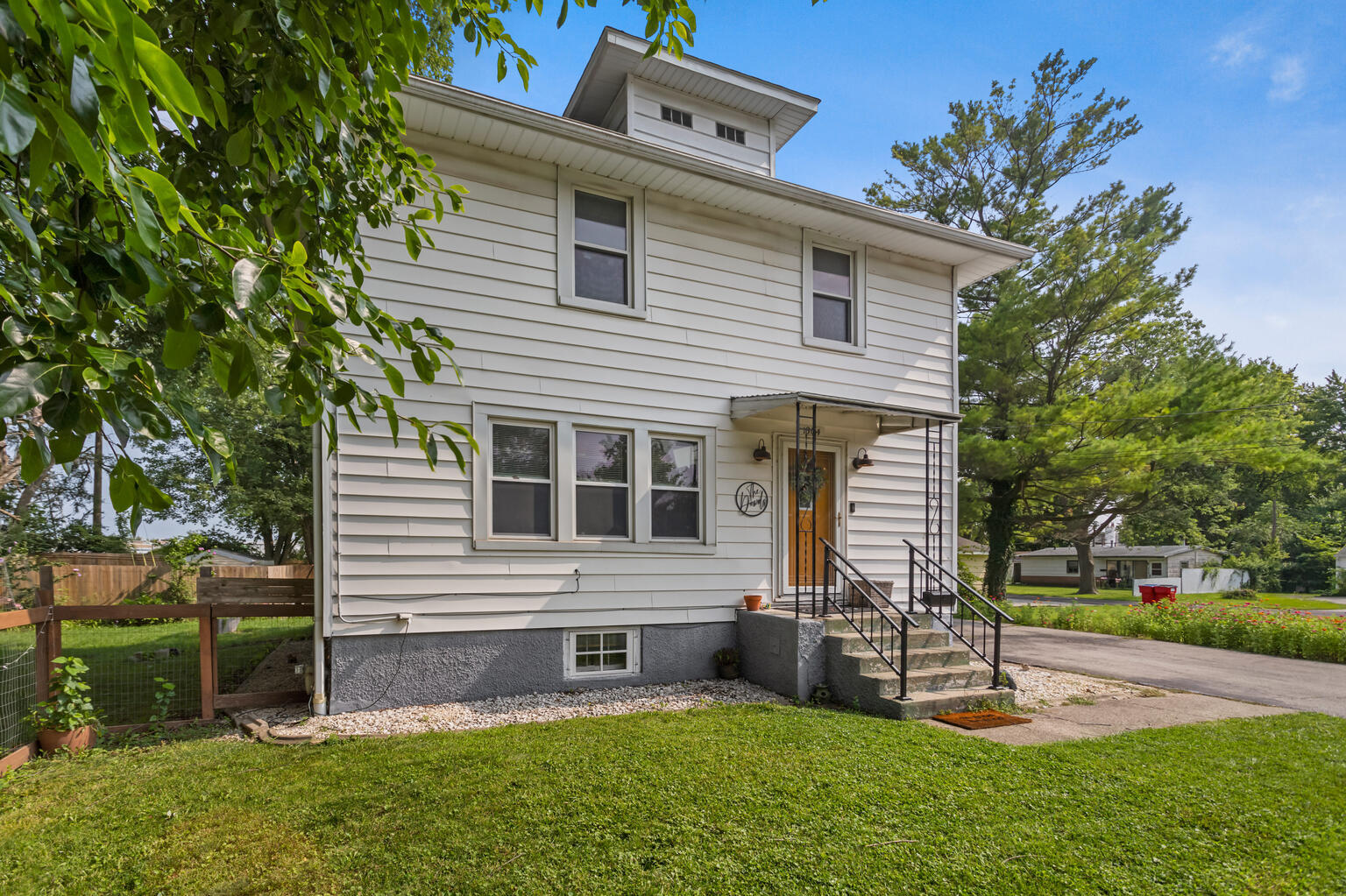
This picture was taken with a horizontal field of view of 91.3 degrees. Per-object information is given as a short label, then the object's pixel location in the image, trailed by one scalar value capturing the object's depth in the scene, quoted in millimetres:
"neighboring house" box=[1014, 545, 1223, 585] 38500
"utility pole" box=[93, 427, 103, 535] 20494
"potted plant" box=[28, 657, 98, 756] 4734
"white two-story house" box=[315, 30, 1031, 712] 6355
